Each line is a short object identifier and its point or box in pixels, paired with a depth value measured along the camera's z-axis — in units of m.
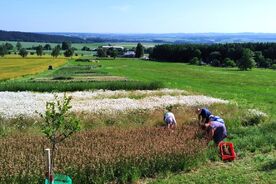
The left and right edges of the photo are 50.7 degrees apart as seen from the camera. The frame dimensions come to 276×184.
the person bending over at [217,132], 10.21
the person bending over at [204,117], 11.93
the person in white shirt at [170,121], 11.74
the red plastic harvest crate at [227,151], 9.45
